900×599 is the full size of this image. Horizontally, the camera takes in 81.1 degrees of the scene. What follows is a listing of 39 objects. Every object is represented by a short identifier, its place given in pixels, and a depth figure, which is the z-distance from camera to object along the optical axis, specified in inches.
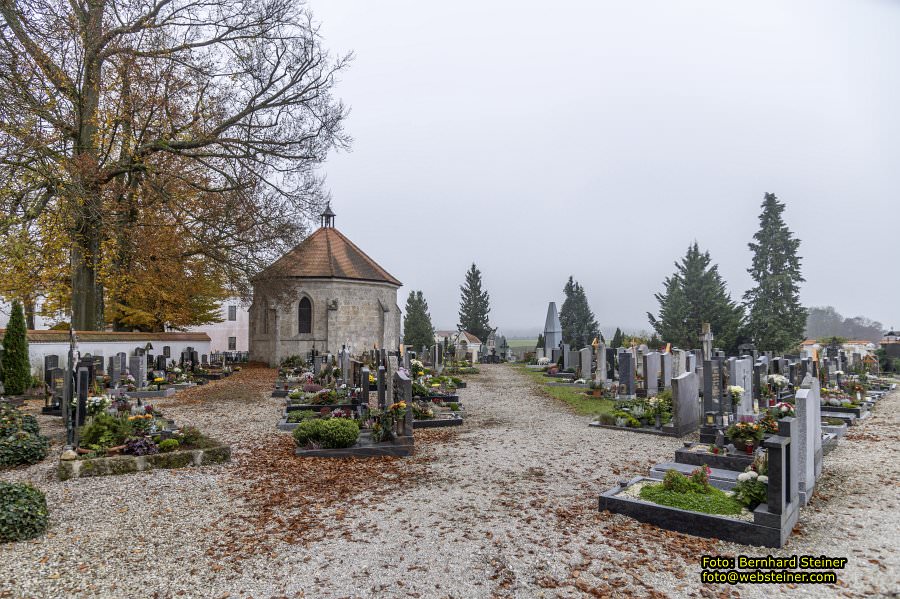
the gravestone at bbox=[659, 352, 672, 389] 625.0
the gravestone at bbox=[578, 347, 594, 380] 846.5
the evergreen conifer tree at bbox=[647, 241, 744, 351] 1450.5
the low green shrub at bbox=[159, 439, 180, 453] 345.7
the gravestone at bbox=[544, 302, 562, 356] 1477.6
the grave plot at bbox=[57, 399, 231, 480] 314.5
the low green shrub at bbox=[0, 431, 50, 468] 333.4
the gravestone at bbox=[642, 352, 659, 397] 587.8
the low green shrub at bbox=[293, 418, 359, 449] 372.8
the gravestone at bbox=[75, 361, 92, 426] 339.0
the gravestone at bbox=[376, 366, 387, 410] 458.6
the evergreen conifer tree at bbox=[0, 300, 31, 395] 625.0
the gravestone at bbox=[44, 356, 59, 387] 653.3
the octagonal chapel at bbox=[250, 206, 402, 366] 1188.5
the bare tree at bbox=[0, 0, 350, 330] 576.4
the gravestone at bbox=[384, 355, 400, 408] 445.1
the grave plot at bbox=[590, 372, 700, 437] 442.3
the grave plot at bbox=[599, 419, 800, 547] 212.4
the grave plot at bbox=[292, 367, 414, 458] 372.8
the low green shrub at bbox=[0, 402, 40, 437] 353.1
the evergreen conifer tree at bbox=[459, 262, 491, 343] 2506.2
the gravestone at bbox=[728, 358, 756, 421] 434.0
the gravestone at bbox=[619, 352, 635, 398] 639.8
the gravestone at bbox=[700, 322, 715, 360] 845.0
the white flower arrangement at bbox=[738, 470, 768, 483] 233.8
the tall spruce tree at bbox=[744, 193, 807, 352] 1429.6
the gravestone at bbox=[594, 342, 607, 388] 759.7
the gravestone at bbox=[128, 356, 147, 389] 665.0
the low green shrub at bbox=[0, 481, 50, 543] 210.7
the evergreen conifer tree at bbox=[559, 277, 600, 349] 2140.7
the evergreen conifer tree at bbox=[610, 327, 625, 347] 1681.1
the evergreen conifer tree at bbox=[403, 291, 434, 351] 2153.4
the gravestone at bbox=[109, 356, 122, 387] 630.5
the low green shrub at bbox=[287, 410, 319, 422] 487.7
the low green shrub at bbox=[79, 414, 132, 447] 341.1
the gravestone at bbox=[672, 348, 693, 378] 674.0
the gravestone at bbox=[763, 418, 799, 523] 211.8
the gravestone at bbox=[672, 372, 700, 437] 440.8
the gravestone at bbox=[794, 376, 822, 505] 254.8
